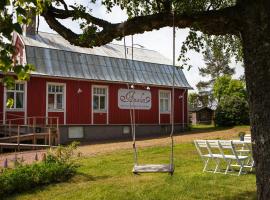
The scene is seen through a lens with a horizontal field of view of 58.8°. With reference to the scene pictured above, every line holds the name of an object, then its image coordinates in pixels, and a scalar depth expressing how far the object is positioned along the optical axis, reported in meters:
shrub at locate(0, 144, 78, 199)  4.79
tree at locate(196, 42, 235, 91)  35.77
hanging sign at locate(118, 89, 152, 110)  14.34
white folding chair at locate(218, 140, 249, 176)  5.30
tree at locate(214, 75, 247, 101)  24.74
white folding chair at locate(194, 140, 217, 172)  5.70
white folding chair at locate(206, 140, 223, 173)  5.55
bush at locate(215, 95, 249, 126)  17.06
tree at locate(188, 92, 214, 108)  35.31
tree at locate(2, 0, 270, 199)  2.89
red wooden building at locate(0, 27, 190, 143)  12.33
